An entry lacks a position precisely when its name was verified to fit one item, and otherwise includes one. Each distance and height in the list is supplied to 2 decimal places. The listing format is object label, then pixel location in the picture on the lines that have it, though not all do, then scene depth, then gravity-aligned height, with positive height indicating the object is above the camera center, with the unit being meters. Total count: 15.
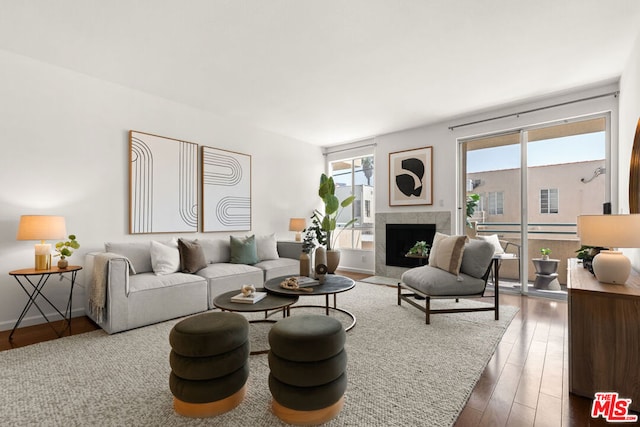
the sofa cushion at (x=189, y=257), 3.54 -0.51
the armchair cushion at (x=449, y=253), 3.12 -0.42
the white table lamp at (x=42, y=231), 2.67 -0.16
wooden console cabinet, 1.65 -0.71
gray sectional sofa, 2.72 -0.73
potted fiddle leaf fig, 5.02 +0.22
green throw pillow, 4.17 -0.53
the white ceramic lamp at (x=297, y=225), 5.45 -0.20
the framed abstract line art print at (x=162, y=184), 3.68 +0.38
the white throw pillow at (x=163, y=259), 3.35 -0.51
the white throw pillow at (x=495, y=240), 4.56 -0.39
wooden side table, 2.76 -0.74
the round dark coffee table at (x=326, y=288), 2.64 -0.68
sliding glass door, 4.13 +0.43
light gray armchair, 2.97 -0.66
